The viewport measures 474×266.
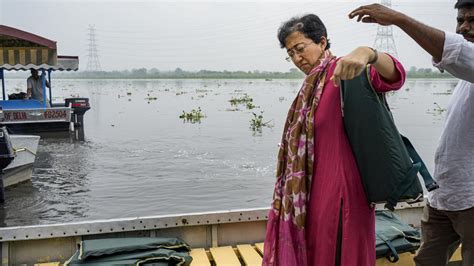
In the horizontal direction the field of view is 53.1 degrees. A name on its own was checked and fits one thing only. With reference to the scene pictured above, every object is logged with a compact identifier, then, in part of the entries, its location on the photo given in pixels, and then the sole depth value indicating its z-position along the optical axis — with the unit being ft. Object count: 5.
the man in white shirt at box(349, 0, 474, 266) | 5.06
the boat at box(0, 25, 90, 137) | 46.58
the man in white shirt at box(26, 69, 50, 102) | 52.47
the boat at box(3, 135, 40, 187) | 31.27
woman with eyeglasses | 5.87
